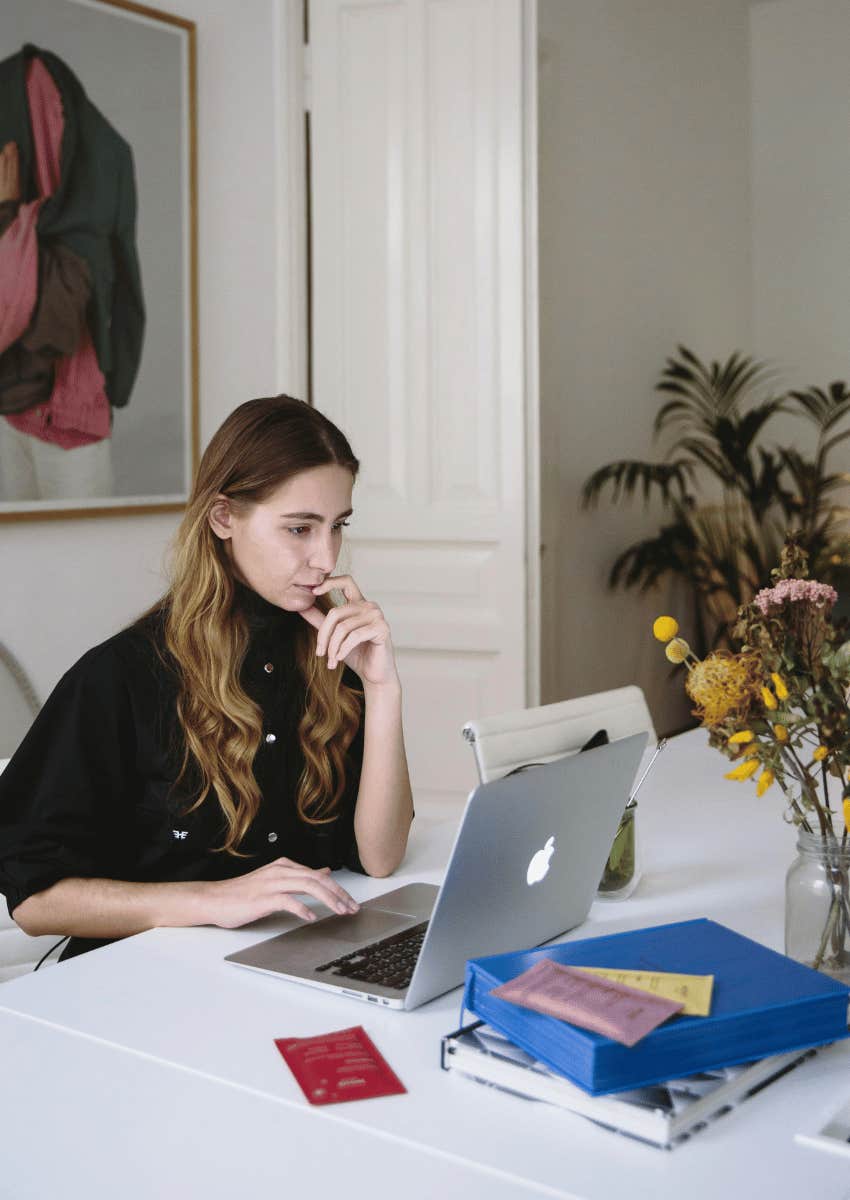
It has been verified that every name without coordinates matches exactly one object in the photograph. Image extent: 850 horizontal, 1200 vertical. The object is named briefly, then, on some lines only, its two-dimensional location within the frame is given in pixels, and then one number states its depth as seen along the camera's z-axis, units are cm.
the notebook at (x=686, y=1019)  102
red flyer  110
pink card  102
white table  98
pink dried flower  127
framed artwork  319
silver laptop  121
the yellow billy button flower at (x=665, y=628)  133
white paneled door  374
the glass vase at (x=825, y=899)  132
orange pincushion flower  129
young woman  163
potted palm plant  522
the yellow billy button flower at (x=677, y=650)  137
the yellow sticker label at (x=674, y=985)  107
